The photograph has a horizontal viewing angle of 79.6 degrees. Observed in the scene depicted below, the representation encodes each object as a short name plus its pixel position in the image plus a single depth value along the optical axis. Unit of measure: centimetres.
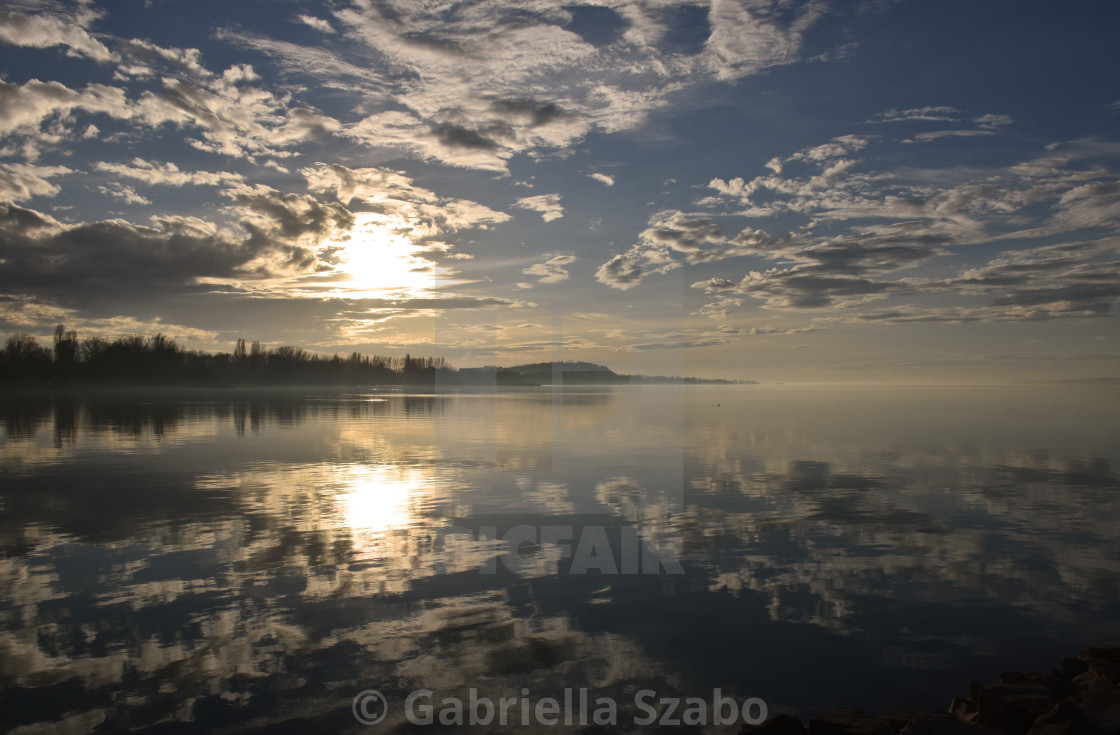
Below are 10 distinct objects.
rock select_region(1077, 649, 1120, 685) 688
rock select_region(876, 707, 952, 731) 617
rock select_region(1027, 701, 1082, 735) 583
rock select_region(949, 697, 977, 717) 652
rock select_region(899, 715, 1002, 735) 591
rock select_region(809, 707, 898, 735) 605
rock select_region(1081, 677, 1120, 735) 590
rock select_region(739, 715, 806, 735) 603
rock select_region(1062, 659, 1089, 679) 746
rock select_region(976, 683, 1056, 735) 621
